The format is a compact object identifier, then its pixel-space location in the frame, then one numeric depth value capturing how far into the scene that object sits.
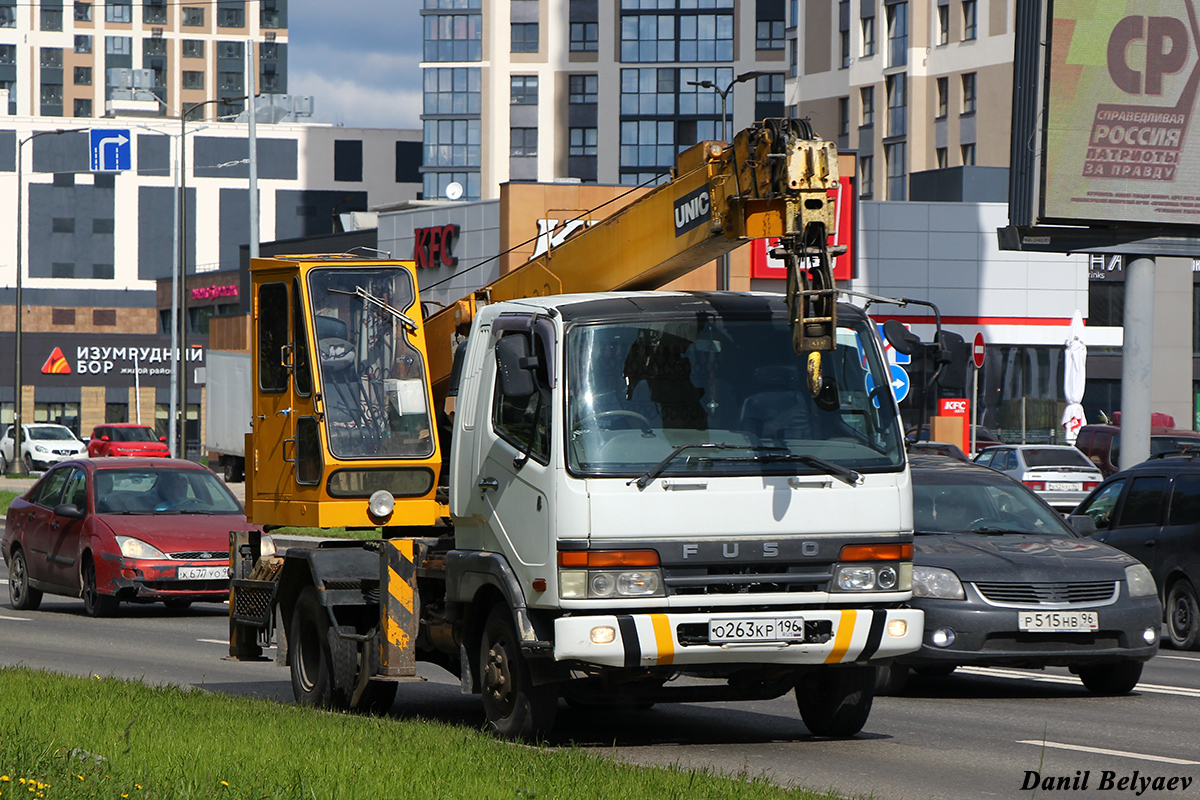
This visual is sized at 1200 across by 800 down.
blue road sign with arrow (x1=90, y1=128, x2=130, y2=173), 112.19
